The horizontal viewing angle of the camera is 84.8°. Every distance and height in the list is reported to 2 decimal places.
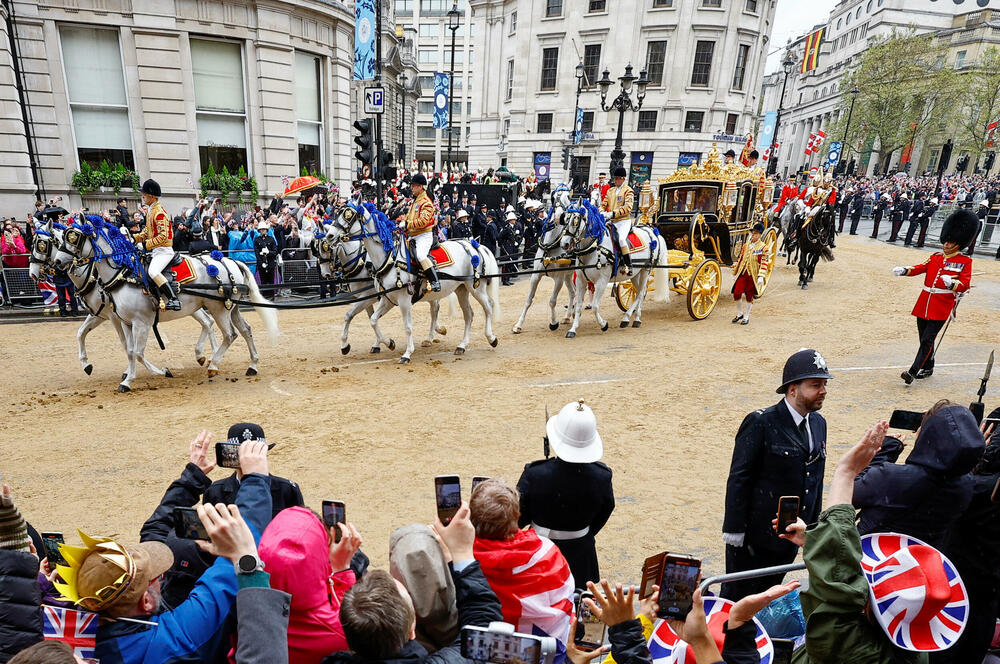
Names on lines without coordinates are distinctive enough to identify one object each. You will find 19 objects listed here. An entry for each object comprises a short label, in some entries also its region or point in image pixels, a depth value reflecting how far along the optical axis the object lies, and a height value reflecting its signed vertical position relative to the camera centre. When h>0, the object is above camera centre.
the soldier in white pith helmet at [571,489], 2.99 -1.65
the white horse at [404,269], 8.94 -1.63
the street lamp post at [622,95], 16.81 +2.58
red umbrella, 9.58 -0.37
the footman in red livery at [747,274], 11.40 -1.77
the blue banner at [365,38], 12.74 +2.87
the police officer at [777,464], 3.34 -1.64
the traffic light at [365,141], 11.69 +0.51
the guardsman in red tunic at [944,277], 7.23 -1.05
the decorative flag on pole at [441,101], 26.22 +3.21
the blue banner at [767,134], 29.24 +2.79
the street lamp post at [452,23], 25.23 +6.85
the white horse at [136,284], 7.52 -1.83
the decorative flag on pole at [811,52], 69.69 +17.23
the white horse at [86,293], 7.39 -1.93
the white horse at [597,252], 10.32 -1.36
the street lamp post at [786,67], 25.39 +5.50
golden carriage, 12.02 -0.79
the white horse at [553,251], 10.35 -1.39
